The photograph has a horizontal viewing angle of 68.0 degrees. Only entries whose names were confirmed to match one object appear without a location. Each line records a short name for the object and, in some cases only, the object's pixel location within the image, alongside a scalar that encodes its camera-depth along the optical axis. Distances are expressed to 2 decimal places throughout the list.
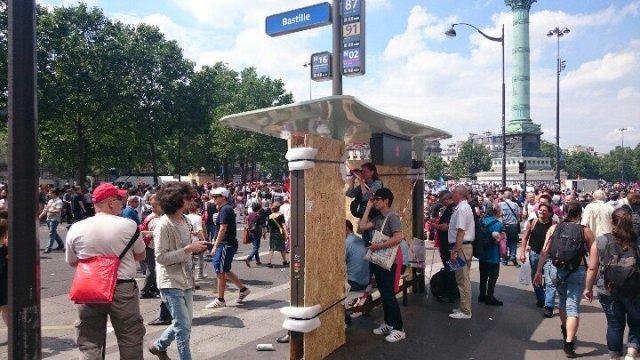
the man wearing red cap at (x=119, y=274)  3.61
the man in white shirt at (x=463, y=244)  6.49
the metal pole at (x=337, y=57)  7.58
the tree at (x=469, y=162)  126.00
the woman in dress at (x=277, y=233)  11.02
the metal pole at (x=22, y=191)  3.11
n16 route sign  7.80
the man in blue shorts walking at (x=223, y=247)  7.26
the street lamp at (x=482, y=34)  19.65
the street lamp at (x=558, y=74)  29.39
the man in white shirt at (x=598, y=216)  7.20
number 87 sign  7.51
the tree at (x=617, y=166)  139.88
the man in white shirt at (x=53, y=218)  12.73
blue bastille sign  7.46
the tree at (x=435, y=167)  118.44
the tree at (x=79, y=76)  26.84
